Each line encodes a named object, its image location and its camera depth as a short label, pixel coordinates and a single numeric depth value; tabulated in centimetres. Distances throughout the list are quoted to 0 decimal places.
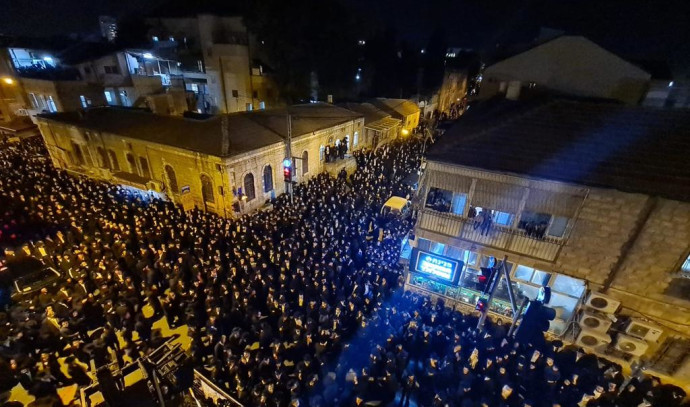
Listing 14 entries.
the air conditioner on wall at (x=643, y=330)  842
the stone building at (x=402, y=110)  3056
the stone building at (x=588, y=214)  799
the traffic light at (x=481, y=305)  964
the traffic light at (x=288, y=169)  1455
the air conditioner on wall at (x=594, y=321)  871
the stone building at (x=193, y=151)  1555
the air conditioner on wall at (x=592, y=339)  882
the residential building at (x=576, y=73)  1638
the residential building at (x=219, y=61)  2991
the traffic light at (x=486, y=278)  874
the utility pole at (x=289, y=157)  1463
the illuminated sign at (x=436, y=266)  922
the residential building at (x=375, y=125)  2642
